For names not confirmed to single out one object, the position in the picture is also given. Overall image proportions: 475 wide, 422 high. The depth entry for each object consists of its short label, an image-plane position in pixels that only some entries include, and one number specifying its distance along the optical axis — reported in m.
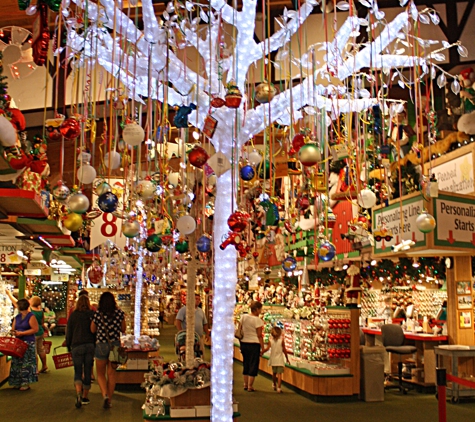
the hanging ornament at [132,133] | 3.75
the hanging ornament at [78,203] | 3.66
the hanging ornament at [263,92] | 4.08
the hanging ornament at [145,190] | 3.98
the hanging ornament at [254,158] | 5.48
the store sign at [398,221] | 7.92
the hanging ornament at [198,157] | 3.65
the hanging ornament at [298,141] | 3.74
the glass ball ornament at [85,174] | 3.80
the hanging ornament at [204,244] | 4.56
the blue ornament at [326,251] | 4.91
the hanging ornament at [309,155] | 3.52
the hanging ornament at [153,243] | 4.48
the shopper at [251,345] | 9.64
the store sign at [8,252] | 10.88
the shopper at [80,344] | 8.08
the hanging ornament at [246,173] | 4.20
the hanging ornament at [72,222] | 3.76
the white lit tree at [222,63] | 4.38
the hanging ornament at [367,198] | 4.97
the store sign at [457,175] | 9.40
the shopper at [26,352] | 9.65
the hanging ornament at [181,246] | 4.73
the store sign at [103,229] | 9.91
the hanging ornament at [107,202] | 3.71
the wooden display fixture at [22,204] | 6.55
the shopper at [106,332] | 7.87
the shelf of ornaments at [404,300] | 12.55
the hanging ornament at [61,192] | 3.90
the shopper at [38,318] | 11.08
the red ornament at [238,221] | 3.62
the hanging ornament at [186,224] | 4.35
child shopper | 9.62
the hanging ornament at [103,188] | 3.91
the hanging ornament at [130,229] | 4.20
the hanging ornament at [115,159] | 4.60
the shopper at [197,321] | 10.55
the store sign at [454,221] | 7.72
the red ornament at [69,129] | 3.33
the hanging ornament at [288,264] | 6.04
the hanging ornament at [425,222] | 4.91
